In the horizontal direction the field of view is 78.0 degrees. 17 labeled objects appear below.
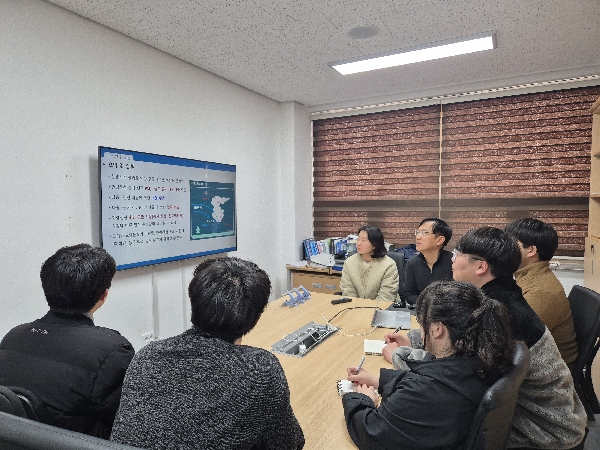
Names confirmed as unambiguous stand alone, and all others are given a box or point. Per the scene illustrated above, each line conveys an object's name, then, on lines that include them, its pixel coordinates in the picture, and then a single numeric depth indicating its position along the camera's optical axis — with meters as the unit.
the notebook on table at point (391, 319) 2.12
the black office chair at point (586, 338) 1.66
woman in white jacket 3.00
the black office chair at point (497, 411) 0.91
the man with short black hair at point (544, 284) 1.71
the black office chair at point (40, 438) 0.55
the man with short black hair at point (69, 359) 1.13
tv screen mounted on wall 2.45
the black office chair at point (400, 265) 3.13
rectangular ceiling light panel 2.69
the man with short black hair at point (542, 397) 1.24
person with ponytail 0.98
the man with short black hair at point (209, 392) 0.85
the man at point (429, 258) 2.83
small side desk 3.99
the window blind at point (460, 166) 3.48
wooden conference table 1.19
